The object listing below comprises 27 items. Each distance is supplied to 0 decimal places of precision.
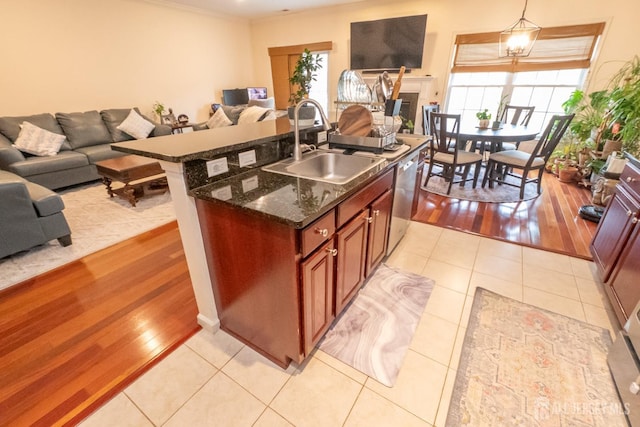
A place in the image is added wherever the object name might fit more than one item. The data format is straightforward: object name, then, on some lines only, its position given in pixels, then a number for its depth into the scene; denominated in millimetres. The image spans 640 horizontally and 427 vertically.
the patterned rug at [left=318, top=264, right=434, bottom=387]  1404
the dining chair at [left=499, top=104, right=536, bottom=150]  3934
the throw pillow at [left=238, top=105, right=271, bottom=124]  4867
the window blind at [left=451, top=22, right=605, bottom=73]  3717
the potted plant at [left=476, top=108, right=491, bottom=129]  3502
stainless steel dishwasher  1946
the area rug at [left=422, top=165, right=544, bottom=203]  3371
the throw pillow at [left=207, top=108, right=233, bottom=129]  5084
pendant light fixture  2604
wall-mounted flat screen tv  4531
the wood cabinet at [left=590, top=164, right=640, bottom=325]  1480
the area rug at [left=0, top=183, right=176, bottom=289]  2107
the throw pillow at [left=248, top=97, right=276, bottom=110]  5750
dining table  3062
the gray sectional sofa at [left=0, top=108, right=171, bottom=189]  3166
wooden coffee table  2975
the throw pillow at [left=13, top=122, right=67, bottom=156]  3338
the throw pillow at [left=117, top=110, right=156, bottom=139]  4191
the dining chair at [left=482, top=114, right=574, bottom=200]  2914
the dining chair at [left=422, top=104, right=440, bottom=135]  3607
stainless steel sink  1561
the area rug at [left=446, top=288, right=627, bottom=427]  1165
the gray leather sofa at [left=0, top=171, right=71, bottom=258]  1998
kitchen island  1087
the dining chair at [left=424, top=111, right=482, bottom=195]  3161
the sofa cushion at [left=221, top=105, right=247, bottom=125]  5305
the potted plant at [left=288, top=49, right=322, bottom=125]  4999
